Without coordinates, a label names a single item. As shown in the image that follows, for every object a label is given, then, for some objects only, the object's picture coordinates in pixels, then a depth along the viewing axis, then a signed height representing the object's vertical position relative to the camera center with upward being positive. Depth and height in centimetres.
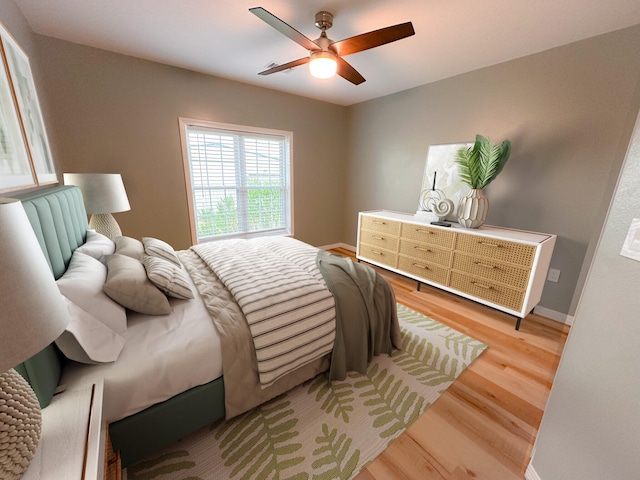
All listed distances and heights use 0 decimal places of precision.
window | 303 -7
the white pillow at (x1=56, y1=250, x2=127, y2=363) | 95 -60
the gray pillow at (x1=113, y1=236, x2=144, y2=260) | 160 -50
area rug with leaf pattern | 116 -130
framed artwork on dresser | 280 +7
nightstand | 59 -70
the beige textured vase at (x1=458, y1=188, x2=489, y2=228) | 238 -25
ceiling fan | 144 +83
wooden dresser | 209 -73
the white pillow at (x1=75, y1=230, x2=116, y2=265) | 149 -47
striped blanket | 128 -70
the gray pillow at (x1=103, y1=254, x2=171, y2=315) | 119 -56
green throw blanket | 157 -87
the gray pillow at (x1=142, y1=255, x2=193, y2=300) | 134 -57
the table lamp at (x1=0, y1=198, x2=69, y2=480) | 42 -27
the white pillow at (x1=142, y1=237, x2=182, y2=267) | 171 -53
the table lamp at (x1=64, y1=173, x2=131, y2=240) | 207 -20
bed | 100 -75
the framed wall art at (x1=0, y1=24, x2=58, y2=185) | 135 +36
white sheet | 97 -76
